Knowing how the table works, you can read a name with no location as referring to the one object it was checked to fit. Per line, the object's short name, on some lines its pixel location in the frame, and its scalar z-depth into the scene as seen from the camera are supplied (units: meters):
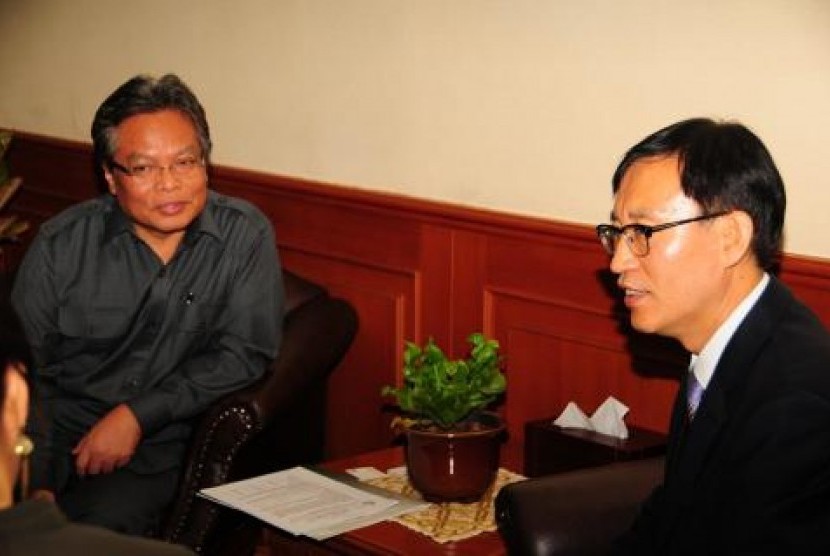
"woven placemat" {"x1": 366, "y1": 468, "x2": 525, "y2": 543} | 3.54
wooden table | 3.46
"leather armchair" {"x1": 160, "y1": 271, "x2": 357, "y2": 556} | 3.91
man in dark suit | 2.58
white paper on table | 3.57
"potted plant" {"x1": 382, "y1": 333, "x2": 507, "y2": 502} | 3.65
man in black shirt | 4.18
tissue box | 3.71
